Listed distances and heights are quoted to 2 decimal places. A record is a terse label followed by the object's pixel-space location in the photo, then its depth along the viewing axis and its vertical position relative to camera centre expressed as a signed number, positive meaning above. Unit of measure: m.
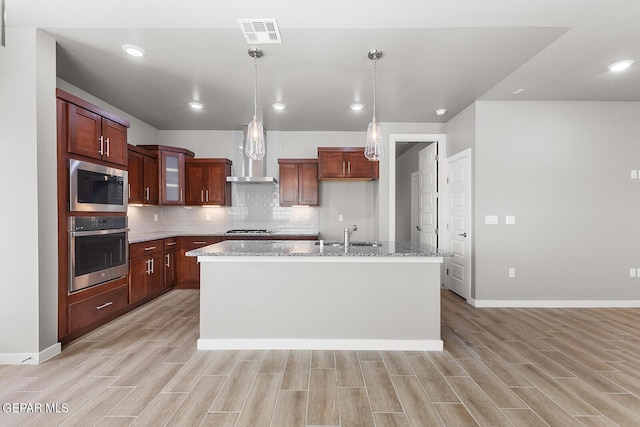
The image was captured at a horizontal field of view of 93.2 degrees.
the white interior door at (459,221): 4.17 -0.15
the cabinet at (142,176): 4.32 +0.54
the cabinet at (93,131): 2.72 +0.80
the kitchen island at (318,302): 2.75 -0.83
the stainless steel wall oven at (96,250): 2.75 -0.38
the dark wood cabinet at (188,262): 4.87 -0.81
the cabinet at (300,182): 5.22 +0.51
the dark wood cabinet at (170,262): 4.62 -0.79
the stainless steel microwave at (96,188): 2.74 +0.24
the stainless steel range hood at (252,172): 5.00 +0.68
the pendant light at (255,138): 2.74 +0.67
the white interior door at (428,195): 5.06 +0.28
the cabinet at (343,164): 5.05 +0.79
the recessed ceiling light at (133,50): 2.68 +1.47
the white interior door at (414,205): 7.10 +0.14
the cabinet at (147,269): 3.78 -0.78
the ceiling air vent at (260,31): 2.31 +1.45
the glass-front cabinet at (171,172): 4.83 +0.65
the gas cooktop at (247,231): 5.08 -0.33
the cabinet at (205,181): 5.14 +0.52
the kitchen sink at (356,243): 3.23 -0.35
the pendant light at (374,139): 2.82 +0.67
